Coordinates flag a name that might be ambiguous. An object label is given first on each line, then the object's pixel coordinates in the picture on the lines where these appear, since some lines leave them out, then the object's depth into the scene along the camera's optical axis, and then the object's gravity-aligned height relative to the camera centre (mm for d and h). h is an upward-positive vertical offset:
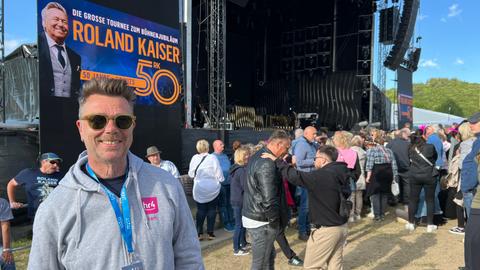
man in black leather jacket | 3574 -731
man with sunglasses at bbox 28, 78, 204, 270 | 1253 -271
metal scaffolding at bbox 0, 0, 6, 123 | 6234 +1326
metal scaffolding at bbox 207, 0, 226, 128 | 10727 +1710
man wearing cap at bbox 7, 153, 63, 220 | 4219 -598
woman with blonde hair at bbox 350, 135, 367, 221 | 6934 -1092
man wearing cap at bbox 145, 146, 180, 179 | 5051 -457
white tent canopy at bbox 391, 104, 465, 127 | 22578 +454
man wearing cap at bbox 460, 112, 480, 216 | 4000 -484
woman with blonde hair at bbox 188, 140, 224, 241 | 5535 -796
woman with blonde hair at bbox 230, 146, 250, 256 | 5094 -919
